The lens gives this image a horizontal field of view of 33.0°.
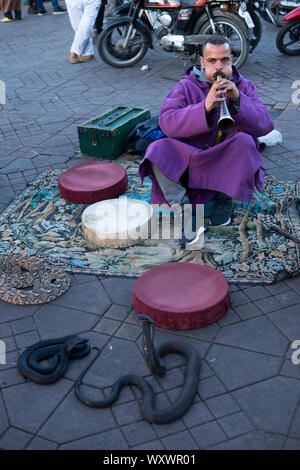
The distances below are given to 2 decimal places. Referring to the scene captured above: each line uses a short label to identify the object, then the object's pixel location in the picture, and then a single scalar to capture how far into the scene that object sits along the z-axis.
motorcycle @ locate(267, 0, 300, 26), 8.48
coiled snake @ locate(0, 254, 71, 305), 3.13
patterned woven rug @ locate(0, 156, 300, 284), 3.39
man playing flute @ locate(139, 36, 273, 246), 3.38
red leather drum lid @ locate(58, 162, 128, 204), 4.11
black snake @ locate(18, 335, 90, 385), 2.55
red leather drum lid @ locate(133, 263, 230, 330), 2.80
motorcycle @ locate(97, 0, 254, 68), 6.96
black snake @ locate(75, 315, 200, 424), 2.29
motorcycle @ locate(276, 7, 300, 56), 7.57
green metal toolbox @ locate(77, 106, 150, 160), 4.82
